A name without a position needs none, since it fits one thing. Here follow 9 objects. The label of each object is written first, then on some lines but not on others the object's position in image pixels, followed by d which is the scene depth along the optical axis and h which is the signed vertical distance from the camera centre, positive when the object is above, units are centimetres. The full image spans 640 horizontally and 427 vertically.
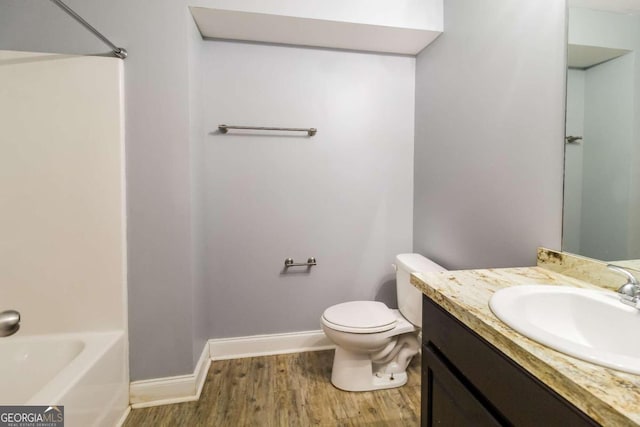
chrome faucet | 74 -23
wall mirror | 87 +24
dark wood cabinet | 54 -44
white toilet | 154 -74
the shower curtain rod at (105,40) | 112 +77
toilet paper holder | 199 -43
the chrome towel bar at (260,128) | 182 +49
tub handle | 108 -47
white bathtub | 115 -79
